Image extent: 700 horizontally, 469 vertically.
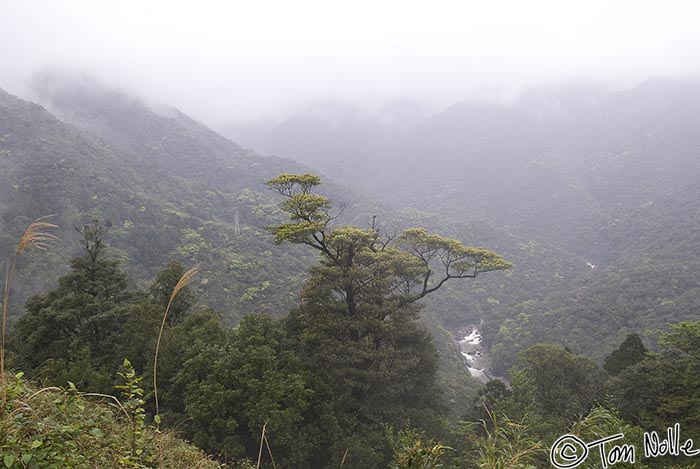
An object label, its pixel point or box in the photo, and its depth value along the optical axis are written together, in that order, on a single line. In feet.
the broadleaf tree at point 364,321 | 40.09
